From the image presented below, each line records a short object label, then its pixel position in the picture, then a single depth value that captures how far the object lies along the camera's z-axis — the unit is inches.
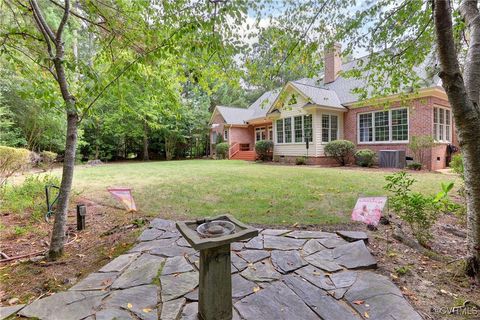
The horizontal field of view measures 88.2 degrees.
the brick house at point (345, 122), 437.4
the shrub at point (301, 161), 557.3
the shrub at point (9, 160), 214.5
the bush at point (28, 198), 180.7
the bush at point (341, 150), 501.7
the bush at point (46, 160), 411.7
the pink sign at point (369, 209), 127.9
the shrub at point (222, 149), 821.2
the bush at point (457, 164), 171.2
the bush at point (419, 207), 116.6
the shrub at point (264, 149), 655.1
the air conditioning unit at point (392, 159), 441.7
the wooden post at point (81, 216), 148.4
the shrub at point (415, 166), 411.8
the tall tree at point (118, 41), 110.0
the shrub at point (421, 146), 405.0
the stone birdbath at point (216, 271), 67.2
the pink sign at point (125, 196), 159.9
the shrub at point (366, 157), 465.4
